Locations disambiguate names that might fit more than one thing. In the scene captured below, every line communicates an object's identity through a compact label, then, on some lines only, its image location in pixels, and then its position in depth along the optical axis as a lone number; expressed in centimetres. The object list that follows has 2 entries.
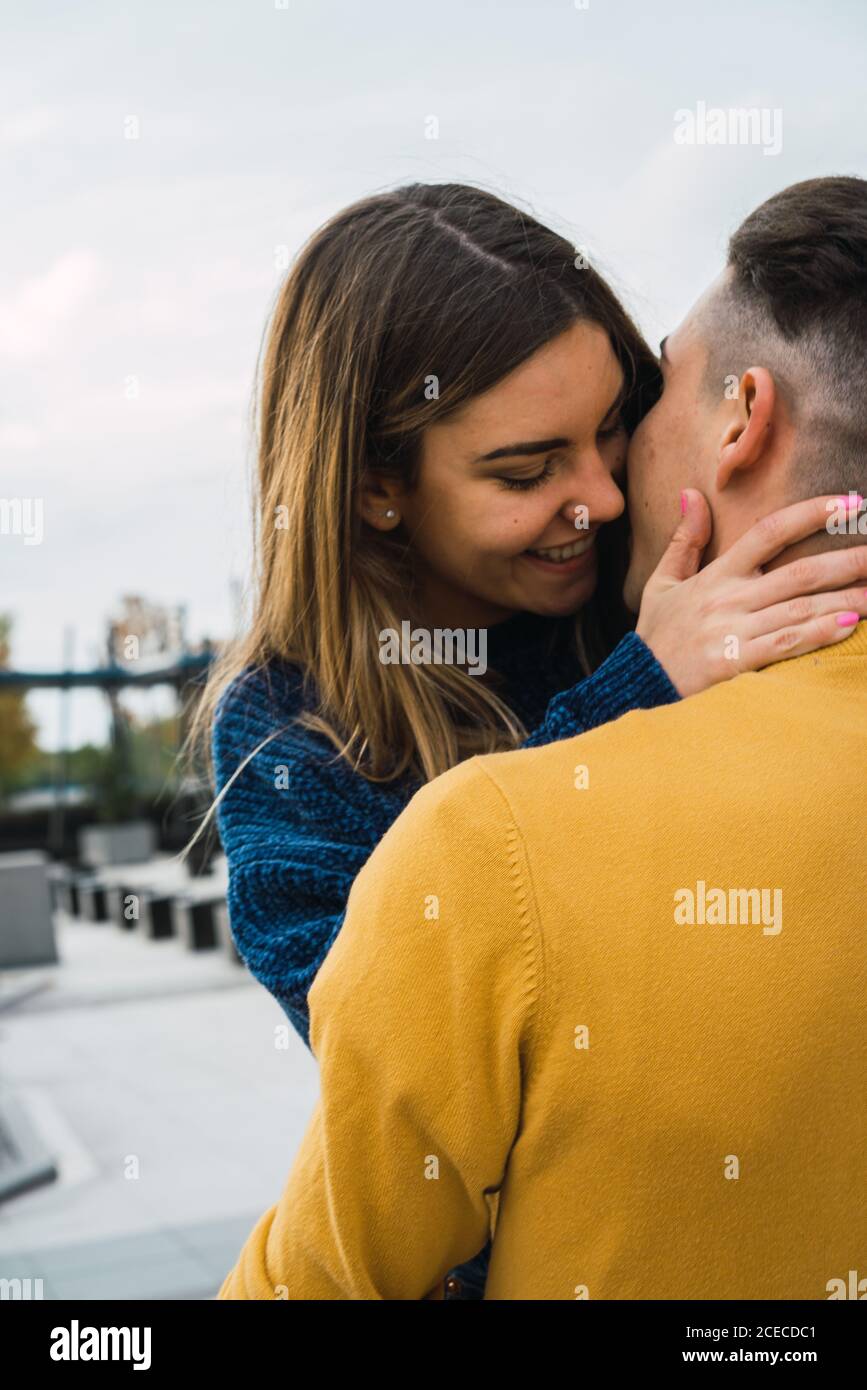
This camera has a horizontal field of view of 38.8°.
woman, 160
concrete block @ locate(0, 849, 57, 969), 1109
